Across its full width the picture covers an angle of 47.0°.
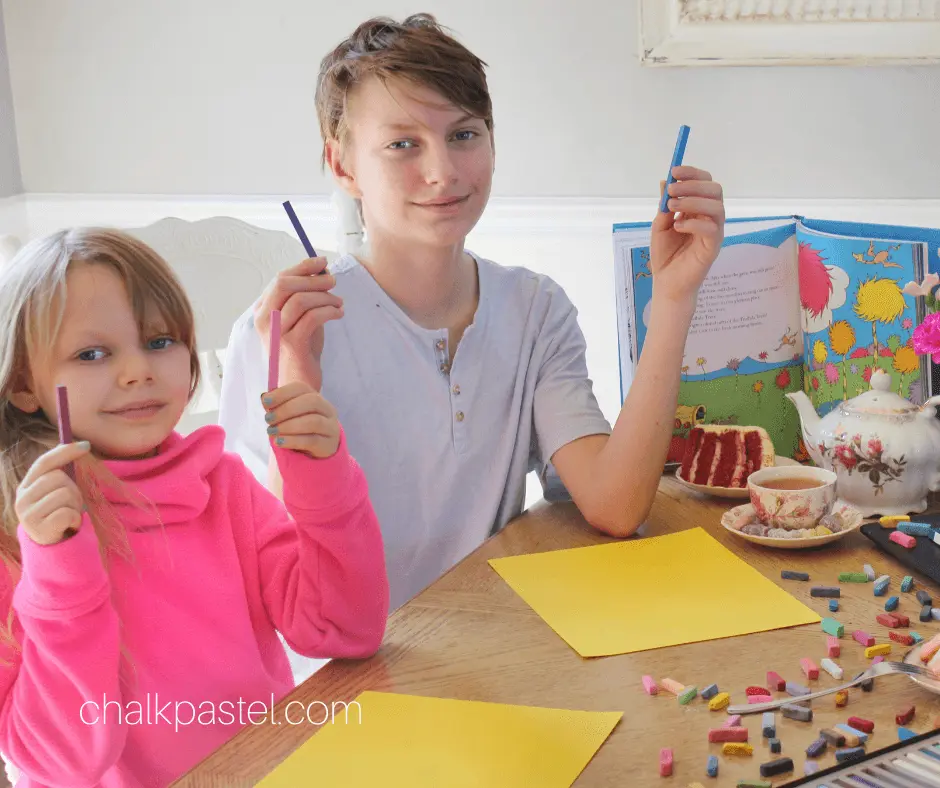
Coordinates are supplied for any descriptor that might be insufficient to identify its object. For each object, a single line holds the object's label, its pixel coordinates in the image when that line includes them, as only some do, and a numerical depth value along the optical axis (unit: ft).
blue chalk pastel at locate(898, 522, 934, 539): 3.49
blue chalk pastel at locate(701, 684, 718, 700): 2.57
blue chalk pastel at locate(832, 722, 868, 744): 2.34
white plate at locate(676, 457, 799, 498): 4.03
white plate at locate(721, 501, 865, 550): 3.48
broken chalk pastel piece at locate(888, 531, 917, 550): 3.41
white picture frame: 7.17
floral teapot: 3.79
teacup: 3.54
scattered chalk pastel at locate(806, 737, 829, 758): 2.31
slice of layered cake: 4.13
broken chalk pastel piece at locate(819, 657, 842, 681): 2.65
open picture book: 4.30
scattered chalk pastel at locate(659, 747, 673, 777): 2.27
